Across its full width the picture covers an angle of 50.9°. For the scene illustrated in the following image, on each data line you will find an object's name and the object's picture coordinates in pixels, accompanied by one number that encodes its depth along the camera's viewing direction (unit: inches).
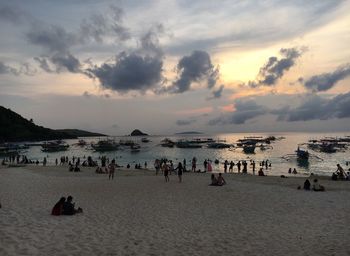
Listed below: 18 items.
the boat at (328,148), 3885.3
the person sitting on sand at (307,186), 992.9
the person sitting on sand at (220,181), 1065.9
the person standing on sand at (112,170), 1267.2
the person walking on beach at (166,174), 1185.4
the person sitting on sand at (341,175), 1394.7
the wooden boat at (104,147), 4619.6
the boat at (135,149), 4451.3
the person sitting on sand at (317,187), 977.5
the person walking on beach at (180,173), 1159.0
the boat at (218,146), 4832.7
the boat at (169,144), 5428.2
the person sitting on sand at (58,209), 598.5
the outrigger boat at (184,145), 5146.2
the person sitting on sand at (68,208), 602.5
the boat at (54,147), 4600.4
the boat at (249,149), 4053.6
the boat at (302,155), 2945.4
